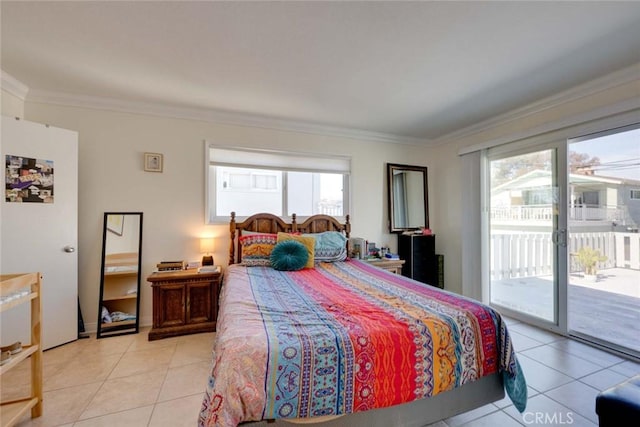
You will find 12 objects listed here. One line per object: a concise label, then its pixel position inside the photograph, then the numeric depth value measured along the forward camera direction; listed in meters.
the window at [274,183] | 3.43
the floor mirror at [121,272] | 2.87
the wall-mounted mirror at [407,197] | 4.18
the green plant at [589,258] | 2.66
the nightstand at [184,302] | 2.73
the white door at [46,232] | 2.29
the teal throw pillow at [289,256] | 2.81
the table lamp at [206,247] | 3.16
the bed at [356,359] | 1.16
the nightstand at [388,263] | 3.56
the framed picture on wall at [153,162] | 3.07
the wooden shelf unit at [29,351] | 1.47
